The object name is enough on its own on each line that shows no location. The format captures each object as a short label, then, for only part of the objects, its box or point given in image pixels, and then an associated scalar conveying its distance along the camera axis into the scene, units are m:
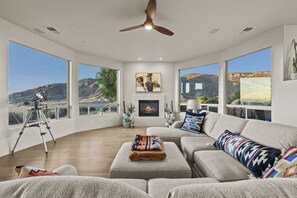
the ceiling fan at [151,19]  2.37
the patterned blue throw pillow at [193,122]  3.53
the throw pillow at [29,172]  0.82
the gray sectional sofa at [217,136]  1.64
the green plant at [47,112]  4.56
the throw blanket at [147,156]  1.96
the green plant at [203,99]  6.14
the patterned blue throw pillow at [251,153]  1.50
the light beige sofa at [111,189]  0.48
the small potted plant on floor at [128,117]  6.34
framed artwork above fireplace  6.82
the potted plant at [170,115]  6.35
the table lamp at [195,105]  4.36
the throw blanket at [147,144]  2.12
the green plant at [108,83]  6.41
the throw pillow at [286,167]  1.12
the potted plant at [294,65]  3.12
